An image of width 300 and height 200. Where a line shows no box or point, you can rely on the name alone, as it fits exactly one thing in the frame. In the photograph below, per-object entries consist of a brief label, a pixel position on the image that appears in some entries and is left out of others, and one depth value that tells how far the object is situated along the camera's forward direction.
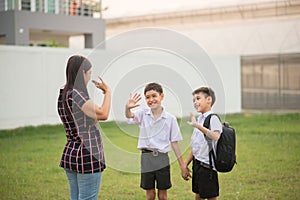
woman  4.02
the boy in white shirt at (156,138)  4.81
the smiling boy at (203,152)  4.70
